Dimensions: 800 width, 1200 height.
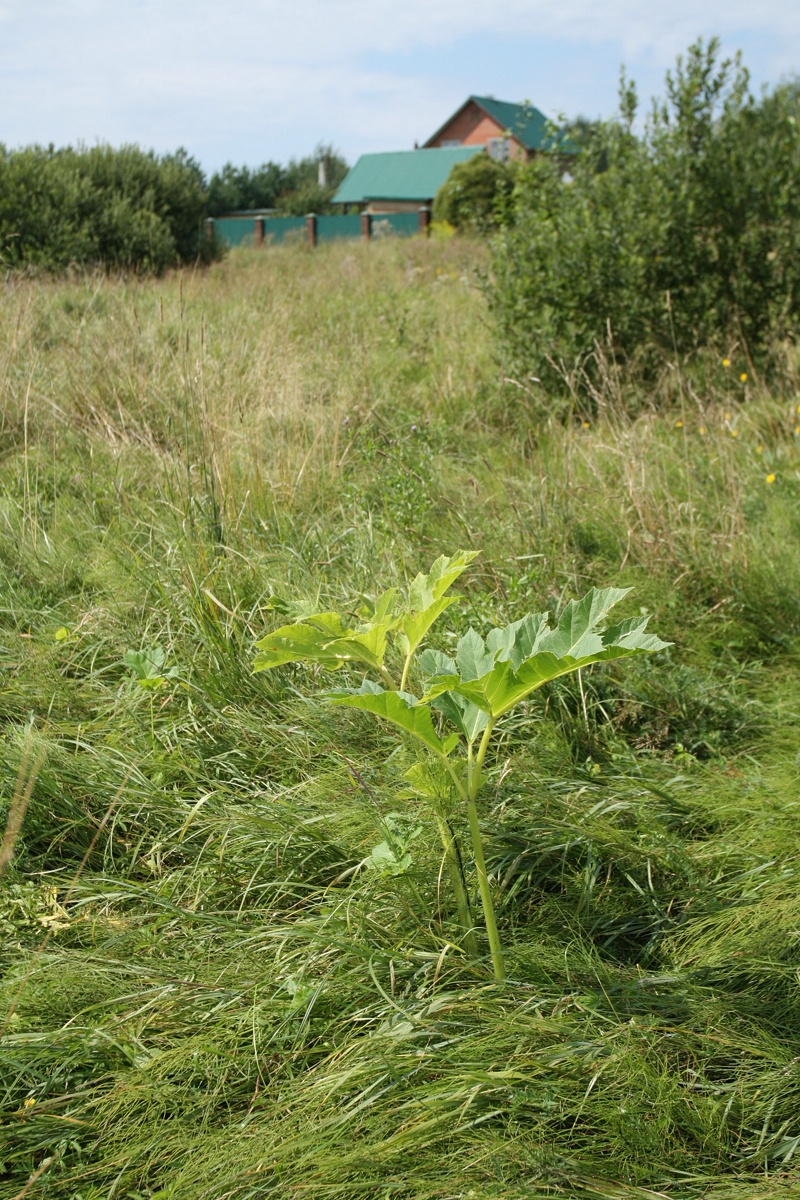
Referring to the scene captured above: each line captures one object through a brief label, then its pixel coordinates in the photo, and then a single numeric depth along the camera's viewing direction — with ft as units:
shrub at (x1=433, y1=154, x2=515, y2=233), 69.05
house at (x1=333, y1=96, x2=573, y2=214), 135.44
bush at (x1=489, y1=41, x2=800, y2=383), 19.26
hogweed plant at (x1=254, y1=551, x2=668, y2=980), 5.15
